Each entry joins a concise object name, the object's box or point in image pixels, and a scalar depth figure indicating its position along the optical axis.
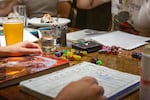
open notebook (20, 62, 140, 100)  0.73
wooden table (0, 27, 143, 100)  0.75
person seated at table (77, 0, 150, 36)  1.68
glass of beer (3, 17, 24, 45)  1.19
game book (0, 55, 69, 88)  0.81
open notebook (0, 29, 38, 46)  1.26
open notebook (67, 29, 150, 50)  1.26
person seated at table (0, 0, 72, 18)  2.37
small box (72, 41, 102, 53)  1.14
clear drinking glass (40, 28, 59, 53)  1.13
